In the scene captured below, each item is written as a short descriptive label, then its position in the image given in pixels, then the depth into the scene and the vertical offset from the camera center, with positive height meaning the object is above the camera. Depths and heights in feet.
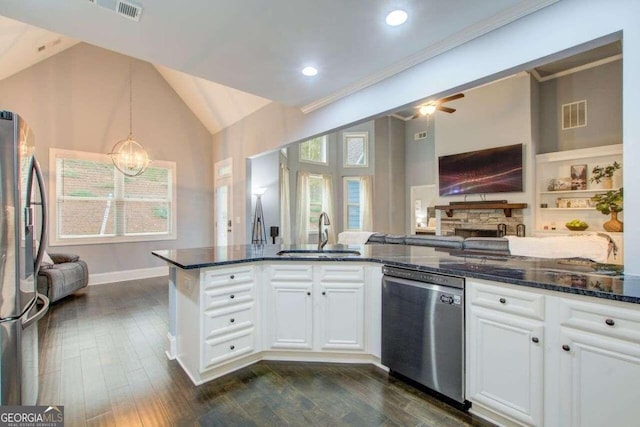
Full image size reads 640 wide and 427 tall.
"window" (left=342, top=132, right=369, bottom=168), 28.76 +6.39
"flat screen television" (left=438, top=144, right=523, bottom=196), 20.45 +3.16
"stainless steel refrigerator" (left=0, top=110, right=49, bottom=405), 4.82 -0.76
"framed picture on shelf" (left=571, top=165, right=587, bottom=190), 18.71 +2.32
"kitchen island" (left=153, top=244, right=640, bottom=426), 4.69 -2.29
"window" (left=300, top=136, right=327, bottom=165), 26.00 +5.74
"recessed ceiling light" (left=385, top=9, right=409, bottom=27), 6.97 +4.79
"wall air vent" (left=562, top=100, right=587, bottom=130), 19.38 +6.62
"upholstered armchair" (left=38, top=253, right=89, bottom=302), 12.92 -2.88
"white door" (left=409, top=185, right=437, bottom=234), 29.04 +0.87
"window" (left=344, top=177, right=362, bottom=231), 28.76 +1.06
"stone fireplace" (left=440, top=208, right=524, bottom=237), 20.49 -0.61
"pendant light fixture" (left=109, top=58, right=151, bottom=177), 16.34 +3.16
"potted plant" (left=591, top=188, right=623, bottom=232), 15.90 +0.38
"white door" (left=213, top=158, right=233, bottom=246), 19.47 +0.95
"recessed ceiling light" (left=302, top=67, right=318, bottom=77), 9.77 +4.83
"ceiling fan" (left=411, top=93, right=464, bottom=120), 17.66 +6.66
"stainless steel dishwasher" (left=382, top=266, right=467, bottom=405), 6.35 -2.69
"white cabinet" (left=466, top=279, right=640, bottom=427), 4.47 -2.51
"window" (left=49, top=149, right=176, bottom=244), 16.98 +0.86
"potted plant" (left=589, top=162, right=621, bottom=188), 17.26 +2.40
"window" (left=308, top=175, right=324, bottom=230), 26.45 +1.47
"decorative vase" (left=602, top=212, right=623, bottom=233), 16.57 -0.68
